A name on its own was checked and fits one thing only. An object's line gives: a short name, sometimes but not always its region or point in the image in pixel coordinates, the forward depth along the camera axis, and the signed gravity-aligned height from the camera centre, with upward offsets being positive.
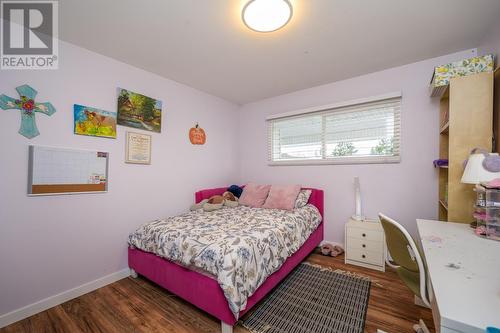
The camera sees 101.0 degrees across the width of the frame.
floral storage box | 1.74 +0.89
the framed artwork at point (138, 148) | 2.36 +0.19
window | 2.65 +0.49
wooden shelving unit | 1.68 +0.34
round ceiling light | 1.50 +1.16
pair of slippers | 2.74 -1.12
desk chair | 1.10 -0.52
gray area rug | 1.52 -1.18
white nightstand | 2.34 -0.90
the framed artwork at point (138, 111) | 2.32 +0.64
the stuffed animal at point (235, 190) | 3.44 -0.42
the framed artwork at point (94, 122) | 2.01 +0.43
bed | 1.43 -0.93
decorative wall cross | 1.69 +0.47
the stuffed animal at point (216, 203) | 2.79 -0.54
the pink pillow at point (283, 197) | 2.82 -0.43
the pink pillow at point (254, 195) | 3.09 -0.45
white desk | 0.60 -0.44
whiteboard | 1.77 -0.07
